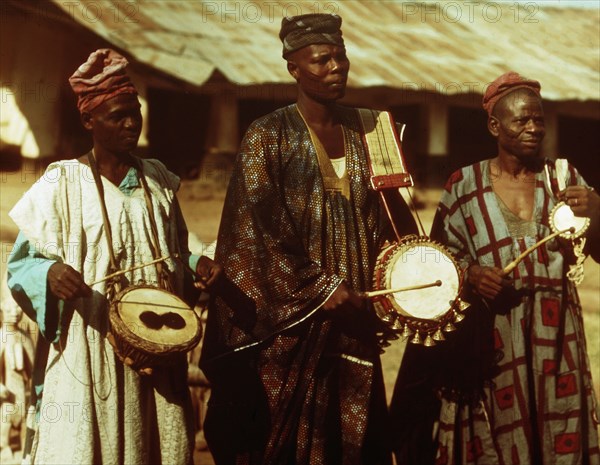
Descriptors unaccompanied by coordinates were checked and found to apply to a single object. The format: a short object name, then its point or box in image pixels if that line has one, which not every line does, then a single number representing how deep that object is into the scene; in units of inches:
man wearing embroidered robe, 206.1
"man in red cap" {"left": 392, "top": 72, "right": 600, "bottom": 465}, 224.7
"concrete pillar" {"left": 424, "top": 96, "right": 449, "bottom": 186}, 416.2
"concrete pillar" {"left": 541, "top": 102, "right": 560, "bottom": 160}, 428.1
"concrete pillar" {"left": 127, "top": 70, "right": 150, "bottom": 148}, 335.3
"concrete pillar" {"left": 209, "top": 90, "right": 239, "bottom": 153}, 367.2
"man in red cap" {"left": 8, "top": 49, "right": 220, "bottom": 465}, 193.0
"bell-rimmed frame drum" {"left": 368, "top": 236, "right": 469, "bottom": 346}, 206.7
